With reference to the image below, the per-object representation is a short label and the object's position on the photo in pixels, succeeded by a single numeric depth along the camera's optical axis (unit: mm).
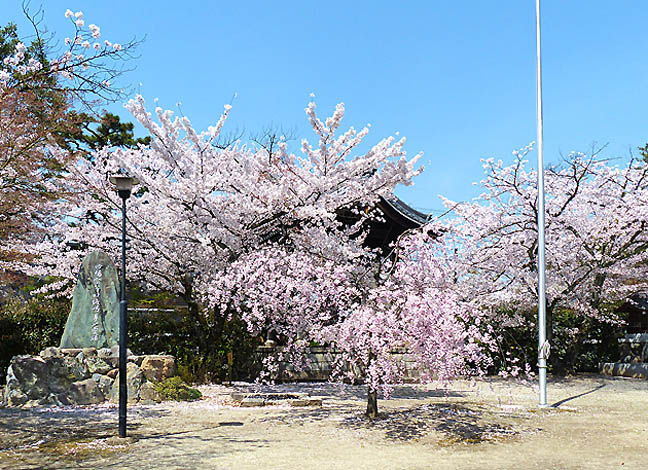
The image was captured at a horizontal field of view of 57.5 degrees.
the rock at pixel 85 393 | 11742
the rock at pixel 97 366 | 12198
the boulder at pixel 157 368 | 12484
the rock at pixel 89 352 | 12305
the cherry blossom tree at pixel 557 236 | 15852
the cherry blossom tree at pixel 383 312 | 8398
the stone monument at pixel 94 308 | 12781
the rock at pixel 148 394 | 11797
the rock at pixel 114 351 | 12453
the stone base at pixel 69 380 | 11664
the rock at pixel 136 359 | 12594
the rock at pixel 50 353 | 11951
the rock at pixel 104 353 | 12377
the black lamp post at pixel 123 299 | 8719
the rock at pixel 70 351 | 12156
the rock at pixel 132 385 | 11719
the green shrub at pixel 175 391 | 12141
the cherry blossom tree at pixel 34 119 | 9891
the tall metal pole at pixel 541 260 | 11750
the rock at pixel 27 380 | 11633
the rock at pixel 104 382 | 12023
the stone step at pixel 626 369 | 18141
